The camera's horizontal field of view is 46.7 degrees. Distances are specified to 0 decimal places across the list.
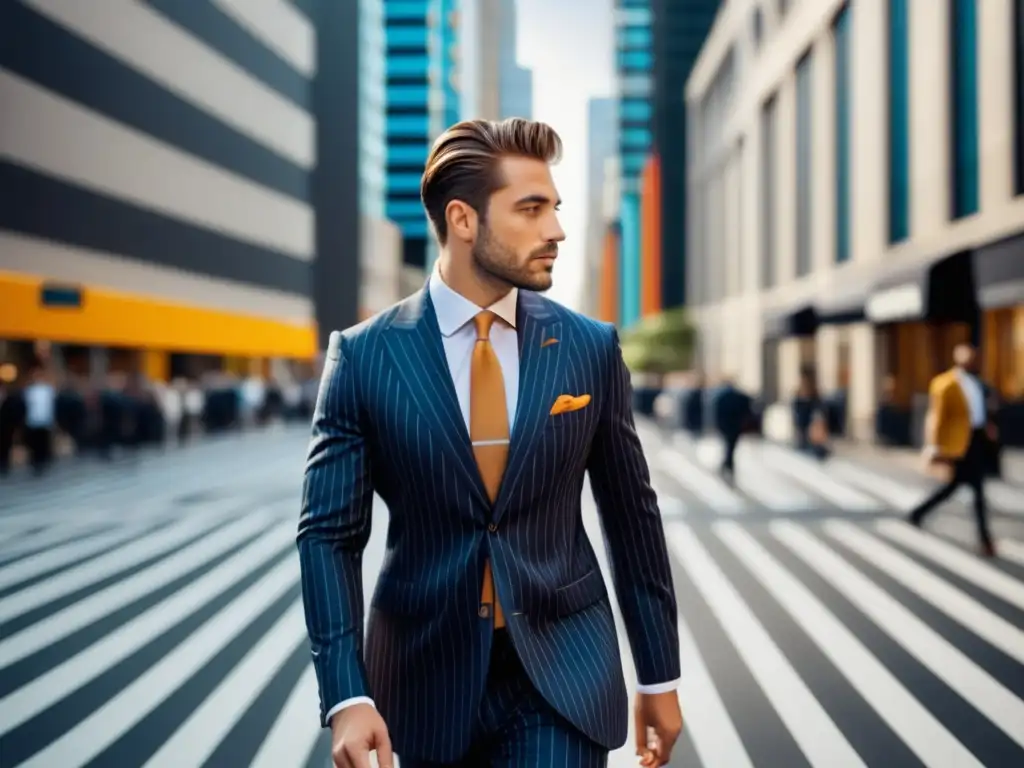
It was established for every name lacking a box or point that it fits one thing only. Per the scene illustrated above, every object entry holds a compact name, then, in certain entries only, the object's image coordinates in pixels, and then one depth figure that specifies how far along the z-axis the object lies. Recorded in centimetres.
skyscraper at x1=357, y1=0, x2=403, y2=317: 7688
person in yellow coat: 1046
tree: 6869
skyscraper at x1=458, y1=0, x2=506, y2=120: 15075
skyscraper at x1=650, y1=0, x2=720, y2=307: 8400
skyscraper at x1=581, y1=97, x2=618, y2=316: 17785
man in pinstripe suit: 222
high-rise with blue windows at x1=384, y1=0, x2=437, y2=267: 11869
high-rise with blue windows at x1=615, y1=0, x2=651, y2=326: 12646
